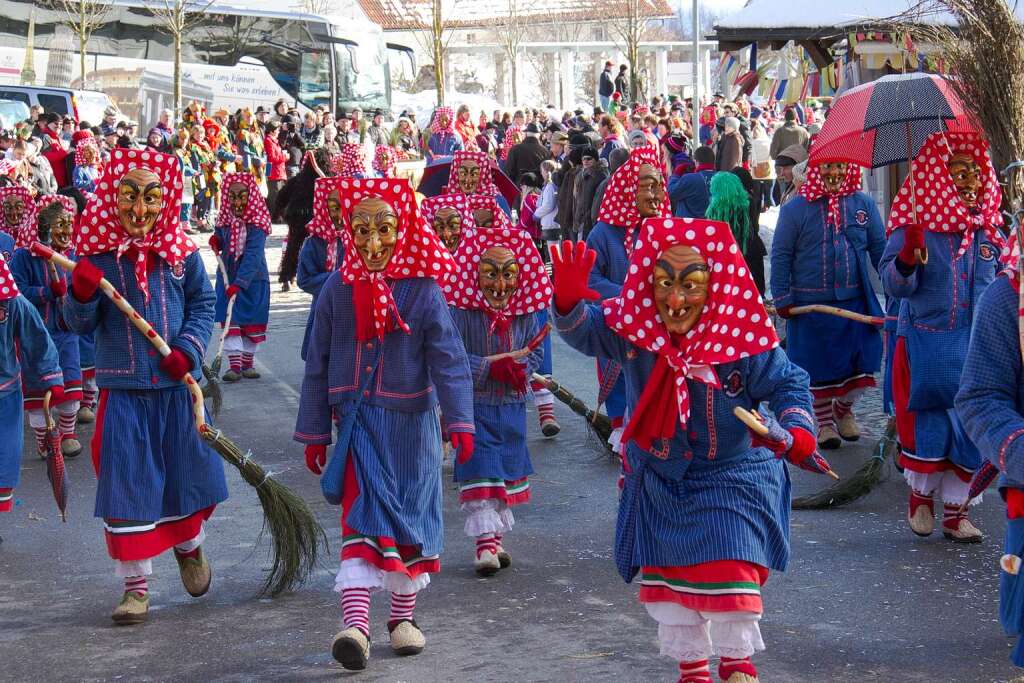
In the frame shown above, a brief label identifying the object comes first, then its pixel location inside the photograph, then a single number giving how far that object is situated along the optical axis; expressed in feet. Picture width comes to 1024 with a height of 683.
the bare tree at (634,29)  122.42
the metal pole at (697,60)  67.82
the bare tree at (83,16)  120.67
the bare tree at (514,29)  198.70
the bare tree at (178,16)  114.52
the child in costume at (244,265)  40.29
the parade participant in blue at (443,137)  81.41
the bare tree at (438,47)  125.59
